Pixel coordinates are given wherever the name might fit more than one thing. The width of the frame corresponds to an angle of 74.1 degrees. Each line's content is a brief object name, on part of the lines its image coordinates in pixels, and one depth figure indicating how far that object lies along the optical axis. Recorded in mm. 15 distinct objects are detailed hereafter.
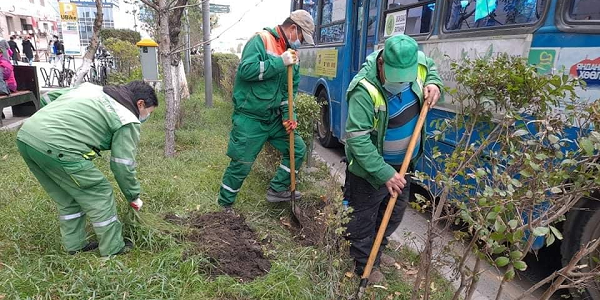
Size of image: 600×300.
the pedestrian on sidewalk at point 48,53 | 26297
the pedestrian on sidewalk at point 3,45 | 8425
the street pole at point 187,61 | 13906
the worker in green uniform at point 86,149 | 2396
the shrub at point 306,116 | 4207
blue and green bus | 2432
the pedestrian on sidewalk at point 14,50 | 15859
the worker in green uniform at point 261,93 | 3229
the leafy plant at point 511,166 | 1497
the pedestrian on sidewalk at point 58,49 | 18125
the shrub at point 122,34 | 21814
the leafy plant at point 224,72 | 10242
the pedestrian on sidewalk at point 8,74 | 6283
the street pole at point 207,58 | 8516
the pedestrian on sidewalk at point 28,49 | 17891
